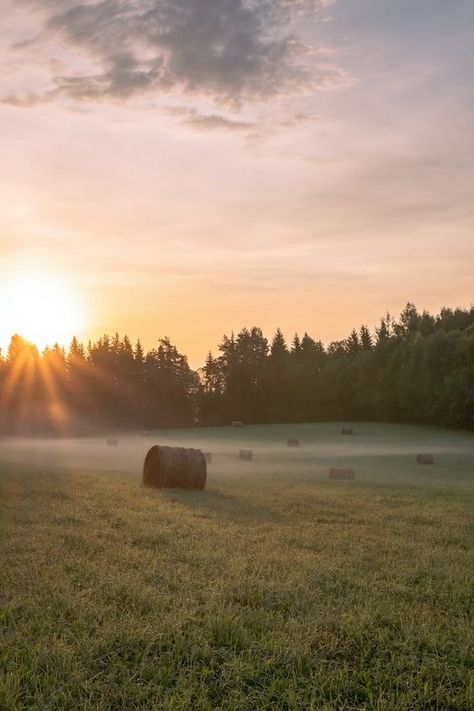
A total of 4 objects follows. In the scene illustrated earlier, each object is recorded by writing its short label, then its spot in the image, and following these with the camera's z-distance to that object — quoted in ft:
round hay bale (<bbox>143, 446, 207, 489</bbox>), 65.46
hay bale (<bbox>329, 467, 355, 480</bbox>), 76.13
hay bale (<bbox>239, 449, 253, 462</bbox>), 117.15
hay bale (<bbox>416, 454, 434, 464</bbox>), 101.45
